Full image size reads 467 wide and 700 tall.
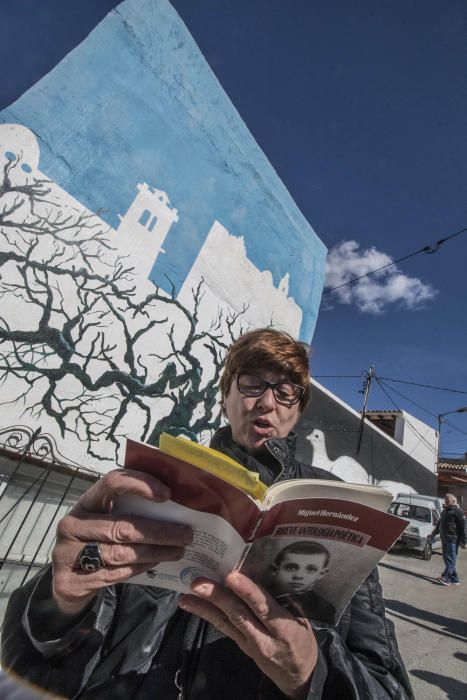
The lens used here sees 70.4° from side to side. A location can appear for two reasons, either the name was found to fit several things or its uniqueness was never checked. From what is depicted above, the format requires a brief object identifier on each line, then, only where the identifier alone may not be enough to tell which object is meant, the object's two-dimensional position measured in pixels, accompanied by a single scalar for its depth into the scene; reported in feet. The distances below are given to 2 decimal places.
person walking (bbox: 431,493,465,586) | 21.70
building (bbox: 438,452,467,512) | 64.75
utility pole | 42.09
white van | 30.24
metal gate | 9.45
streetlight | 59.28
